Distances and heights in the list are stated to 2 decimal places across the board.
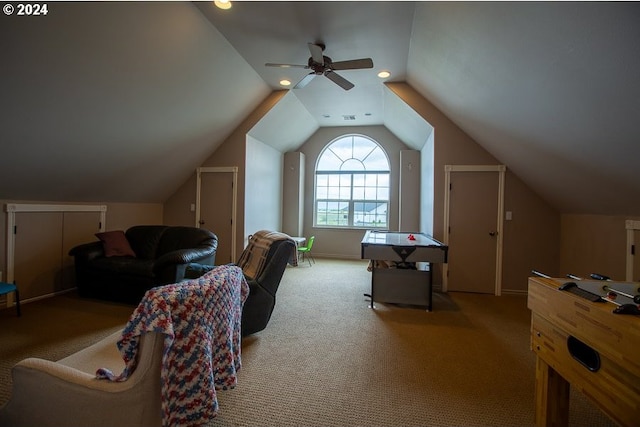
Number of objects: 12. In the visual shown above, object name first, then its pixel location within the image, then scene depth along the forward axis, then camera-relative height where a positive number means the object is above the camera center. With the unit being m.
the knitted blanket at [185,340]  1.05 -0.54
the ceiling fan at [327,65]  2.91 +1.65
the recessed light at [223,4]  2.55 +1.95
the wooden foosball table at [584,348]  0.99 -0.56
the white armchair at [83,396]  1.09 -0.76
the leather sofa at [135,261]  3.21 -0.63
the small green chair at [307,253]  5.52 -0.93
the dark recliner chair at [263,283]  2.46 -0.64
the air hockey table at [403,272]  3.13 -0.69
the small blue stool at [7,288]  2.59 -0.78
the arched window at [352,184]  6.63 +0.75
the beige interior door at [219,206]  4.86 +0.10
